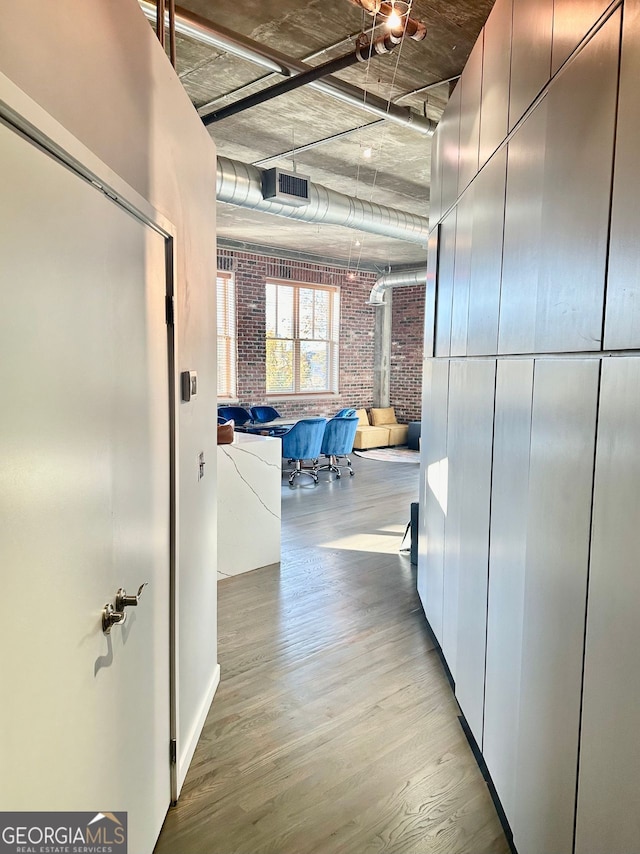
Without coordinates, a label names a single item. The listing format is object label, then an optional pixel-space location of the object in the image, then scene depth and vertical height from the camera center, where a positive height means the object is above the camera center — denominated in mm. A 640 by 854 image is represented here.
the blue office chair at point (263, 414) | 9438 -778
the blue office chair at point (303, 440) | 7922 -1010
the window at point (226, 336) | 9398 +498
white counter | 4449 -1091
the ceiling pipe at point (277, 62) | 3057 +1846
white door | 1039 -283
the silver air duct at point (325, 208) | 5270 +1703
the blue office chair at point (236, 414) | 9078 -758
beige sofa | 10969 -1286
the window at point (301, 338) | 10211 +552
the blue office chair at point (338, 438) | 8688 -1064
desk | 8672 -923
